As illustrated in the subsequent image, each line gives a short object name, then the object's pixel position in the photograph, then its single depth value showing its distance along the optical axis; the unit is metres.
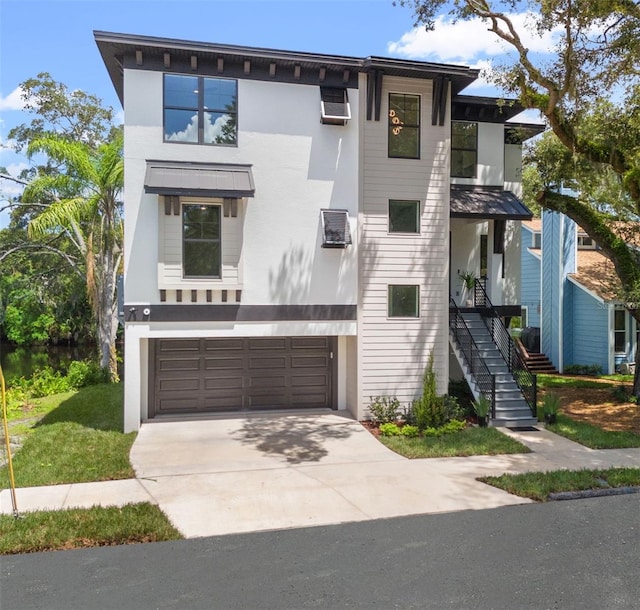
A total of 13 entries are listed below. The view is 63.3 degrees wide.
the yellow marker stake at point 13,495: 6.37
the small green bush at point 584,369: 19.04
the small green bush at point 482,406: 11.51
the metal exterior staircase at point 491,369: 11.80
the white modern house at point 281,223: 11.05
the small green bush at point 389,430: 11.03
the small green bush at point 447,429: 10.88
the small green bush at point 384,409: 11.85
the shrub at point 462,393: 12.78
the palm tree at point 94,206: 14.80
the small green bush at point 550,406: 11.85
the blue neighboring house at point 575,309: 19.00
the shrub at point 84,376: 16.88
